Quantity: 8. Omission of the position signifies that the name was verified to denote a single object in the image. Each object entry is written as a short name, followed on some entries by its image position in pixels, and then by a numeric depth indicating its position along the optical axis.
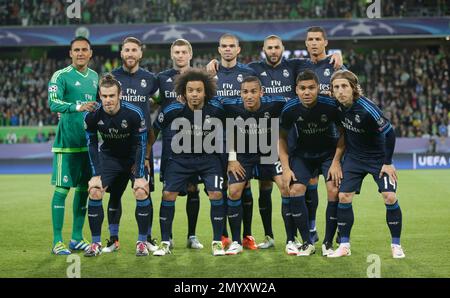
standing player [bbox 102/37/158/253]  8.52
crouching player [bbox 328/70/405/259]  7.50
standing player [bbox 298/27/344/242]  8.56
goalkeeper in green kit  8.43
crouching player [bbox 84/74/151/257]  7.96
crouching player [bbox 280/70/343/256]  7.82
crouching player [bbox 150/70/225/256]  8.03
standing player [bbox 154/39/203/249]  8.48
